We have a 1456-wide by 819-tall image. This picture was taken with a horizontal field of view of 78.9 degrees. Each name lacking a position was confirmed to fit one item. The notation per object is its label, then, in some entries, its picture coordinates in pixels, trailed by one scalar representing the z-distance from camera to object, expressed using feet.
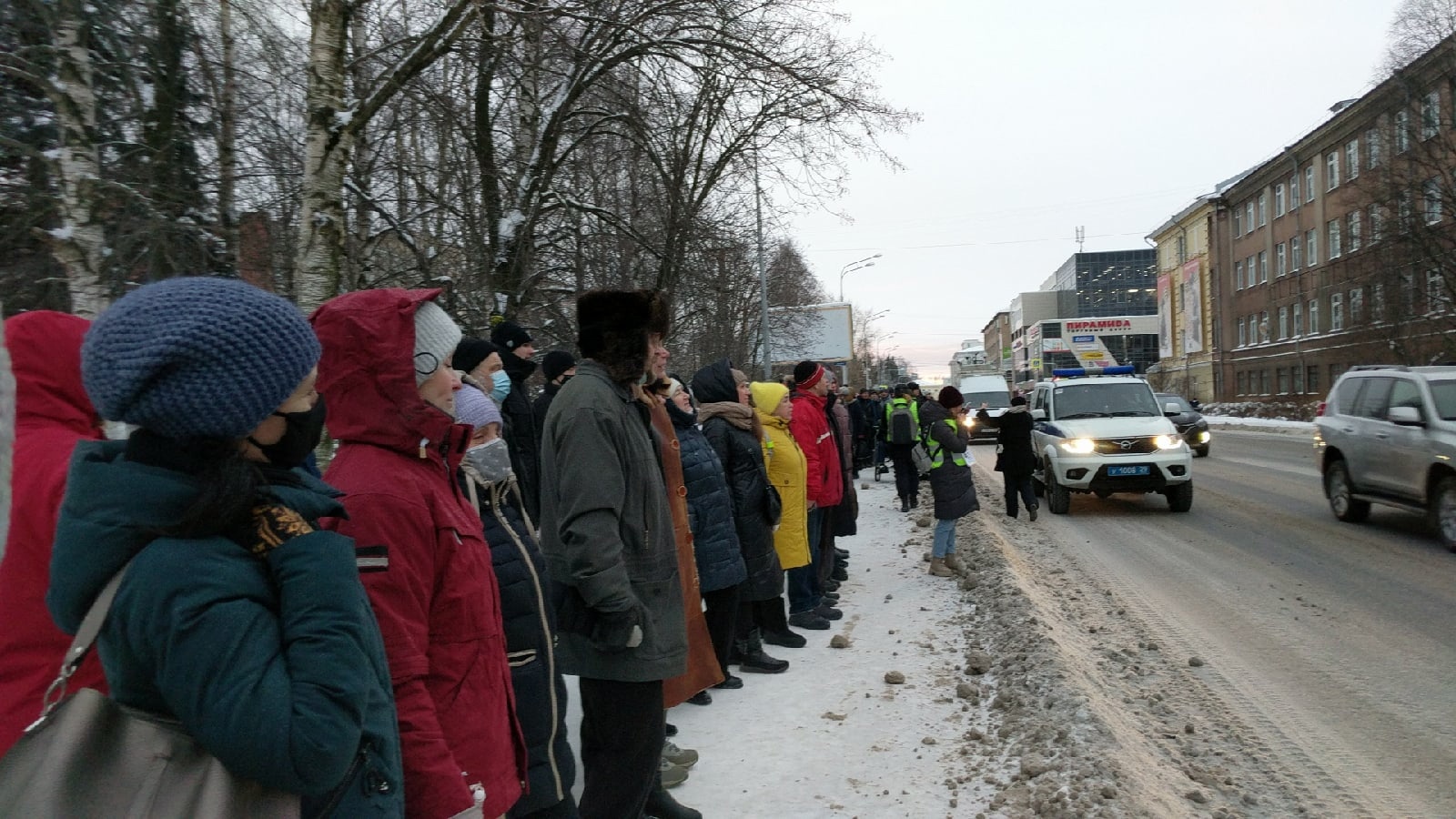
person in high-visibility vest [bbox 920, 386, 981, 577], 27.22
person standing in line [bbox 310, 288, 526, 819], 6.47
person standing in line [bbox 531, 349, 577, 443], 21.62
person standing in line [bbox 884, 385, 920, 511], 43.50
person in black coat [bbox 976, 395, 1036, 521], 39.19
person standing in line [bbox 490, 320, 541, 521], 20.86
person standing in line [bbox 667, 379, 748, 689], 14.32
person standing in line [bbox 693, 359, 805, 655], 17.97
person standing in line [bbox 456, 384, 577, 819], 8.34
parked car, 69.67
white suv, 40.22
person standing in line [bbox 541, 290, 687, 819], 9.28
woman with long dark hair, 4.30
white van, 105.70
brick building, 96.53
